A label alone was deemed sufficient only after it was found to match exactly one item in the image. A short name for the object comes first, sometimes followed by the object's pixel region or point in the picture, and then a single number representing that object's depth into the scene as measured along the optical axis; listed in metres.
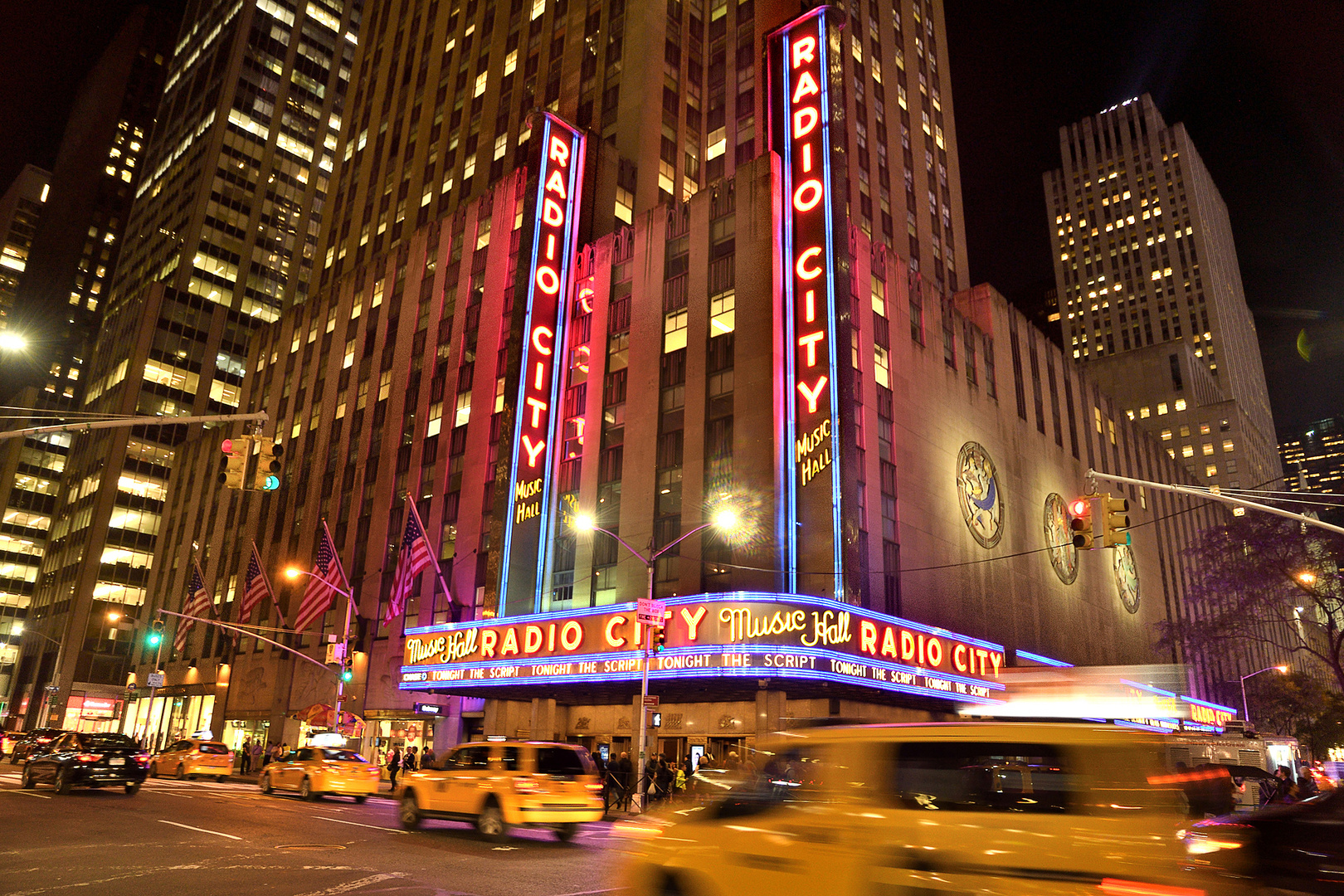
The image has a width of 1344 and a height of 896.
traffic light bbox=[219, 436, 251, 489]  16.58
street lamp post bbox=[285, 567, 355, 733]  39.01
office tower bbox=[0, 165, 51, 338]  163.38
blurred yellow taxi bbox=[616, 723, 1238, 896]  6.49
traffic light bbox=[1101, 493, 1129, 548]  17.58
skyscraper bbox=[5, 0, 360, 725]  94.62
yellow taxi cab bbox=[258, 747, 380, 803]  26.70
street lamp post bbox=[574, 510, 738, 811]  27.50
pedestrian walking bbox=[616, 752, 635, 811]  29.69
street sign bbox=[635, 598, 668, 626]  28.28
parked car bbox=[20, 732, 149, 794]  24.06
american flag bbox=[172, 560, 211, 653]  47.81
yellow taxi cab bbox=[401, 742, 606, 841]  17.28
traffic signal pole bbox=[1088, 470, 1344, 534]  16.77
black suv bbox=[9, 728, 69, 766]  40.80
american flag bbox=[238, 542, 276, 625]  44.50
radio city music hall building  34.84
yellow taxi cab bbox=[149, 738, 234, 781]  36.62
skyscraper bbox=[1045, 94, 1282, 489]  138.25
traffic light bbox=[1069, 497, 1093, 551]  17.61
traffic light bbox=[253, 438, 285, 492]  16.92
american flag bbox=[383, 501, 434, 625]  39.05
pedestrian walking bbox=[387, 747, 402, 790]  37.94
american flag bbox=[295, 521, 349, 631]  40.03
